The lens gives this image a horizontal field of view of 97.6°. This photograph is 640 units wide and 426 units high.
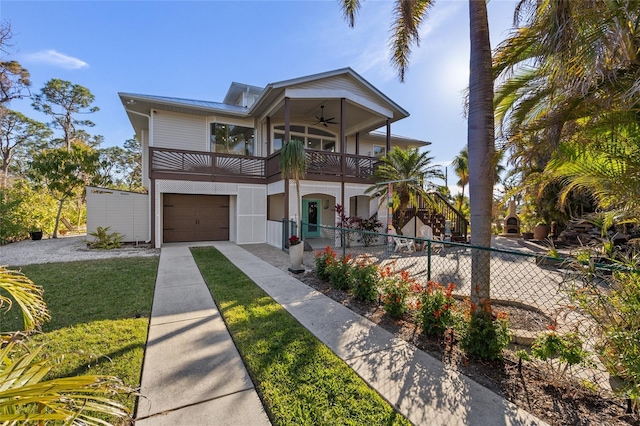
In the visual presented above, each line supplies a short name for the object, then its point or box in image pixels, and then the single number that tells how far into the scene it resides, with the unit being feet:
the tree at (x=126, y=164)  112.68
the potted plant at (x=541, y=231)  43.04
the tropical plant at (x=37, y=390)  3.26
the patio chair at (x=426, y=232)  38.88
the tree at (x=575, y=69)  8.81
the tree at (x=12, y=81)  57.31
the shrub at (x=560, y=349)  8.68
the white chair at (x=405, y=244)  36.43
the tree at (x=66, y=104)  82.64
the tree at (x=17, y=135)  81.46
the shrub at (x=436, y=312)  12.34
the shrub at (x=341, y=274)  19.70
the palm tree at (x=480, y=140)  12.75
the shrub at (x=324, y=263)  21.62
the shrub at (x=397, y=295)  14.83
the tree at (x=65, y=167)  42.50
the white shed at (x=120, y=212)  40.04
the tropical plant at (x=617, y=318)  7.53
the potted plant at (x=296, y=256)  25.20
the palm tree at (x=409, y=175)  37.11
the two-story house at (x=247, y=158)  37.68
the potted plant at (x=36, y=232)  46.91
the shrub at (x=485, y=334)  10.46
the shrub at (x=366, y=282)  17.31
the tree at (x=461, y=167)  82.38
